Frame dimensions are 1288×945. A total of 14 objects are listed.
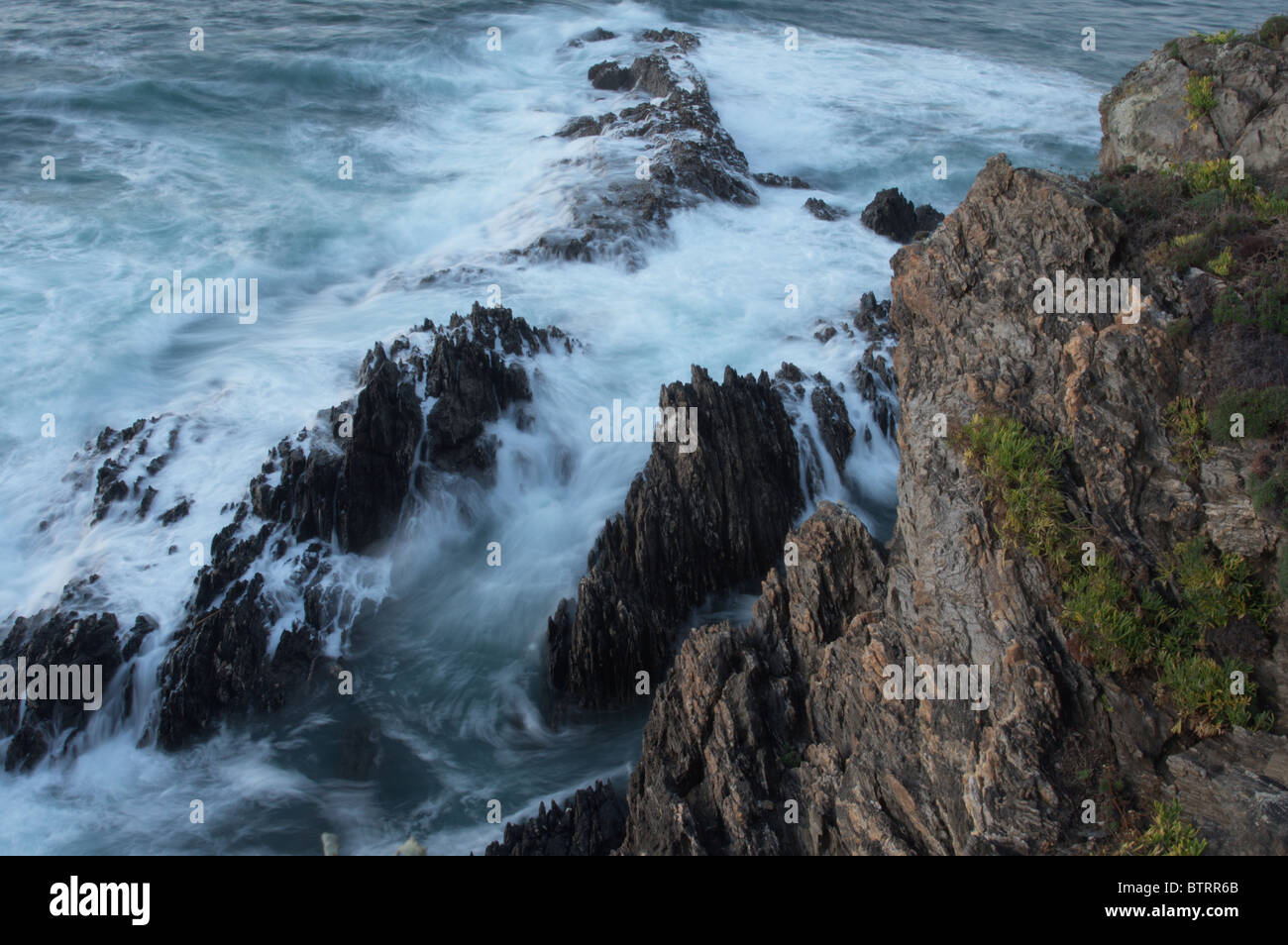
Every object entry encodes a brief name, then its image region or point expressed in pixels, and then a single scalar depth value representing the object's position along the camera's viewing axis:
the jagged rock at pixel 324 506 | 17.45
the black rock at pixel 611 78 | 47.75
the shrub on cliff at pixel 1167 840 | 9.15
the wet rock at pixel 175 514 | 20.06
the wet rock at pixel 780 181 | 38.03
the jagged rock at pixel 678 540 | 17.88
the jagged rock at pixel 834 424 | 22.84
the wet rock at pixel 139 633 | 17.44
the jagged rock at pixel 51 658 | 16.38
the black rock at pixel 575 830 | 14.30
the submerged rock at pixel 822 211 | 35.06
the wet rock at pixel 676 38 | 54.28
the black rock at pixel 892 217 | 33.84
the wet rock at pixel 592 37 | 54.81
